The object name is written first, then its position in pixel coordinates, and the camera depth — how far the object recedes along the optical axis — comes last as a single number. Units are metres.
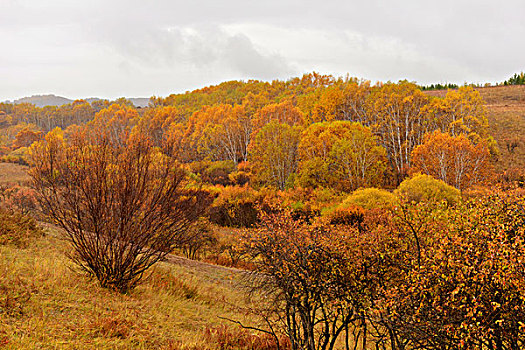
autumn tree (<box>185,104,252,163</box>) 58.28
